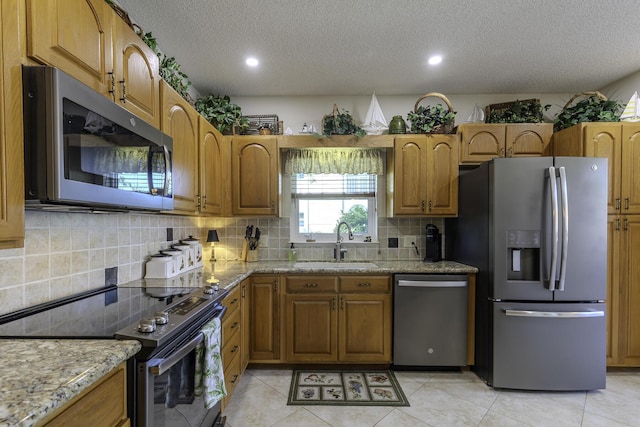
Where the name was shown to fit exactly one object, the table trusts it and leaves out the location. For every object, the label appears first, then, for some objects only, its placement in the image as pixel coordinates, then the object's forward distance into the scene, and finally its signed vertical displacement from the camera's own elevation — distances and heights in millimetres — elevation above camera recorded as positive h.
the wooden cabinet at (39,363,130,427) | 728 -540
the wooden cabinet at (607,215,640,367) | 2471 -595
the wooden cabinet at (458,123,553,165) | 2770 +651
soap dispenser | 3086 -478
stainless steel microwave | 886 +215
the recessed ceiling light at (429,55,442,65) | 2422 +1238
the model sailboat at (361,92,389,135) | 2902 +868
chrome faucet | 3057 -417
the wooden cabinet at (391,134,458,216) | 2829 +331
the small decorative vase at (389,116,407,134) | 2902 +816
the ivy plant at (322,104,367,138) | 2857 +807
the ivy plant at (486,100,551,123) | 2835 +921
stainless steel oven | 989 -692
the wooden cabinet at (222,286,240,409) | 1905 -908
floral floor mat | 2141 -1396
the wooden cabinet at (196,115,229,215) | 2283 +339
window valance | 3066 +494
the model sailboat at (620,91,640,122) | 2508 +827
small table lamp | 2879 -273
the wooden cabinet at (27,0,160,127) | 946 +619
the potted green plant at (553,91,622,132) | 2579 +875
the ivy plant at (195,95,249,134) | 2734 +908
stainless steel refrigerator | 2240 -562
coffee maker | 2934 -343
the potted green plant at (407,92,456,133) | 2830 +859
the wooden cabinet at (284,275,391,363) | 2551 -951
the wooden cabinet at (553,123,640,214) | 2467 +458
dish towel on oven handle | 1374 -768
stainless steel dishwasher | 2502 -945
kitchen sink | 2708 -550
